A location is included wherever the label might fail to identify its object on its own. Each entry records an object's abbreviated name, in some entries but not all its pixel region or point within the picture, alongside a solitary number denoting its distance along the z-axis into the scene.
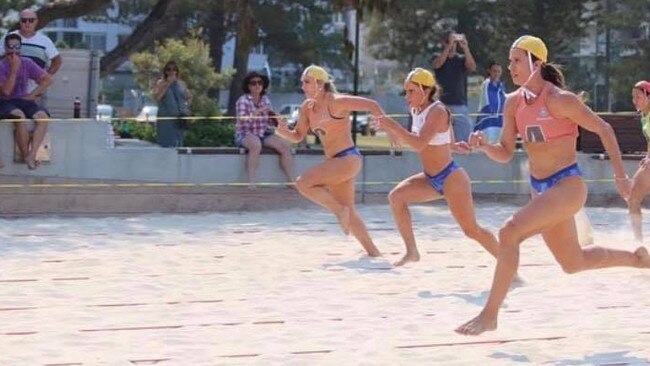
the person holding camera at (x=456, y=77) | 16.31
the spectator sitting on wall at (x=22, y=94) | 14.51
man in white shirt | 15.06
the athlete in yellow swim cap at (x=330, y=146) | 10.59
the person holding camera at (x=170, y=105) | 16.69
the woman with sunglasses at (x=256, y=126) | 15.75
